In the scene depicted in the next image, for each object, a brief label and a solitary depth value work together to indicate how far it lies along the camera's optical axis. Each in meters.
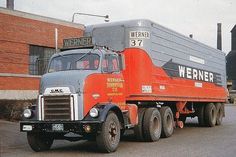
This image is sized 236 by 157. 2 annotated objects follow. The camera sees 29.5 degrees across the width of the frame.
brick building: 24.52
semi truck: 11.39
